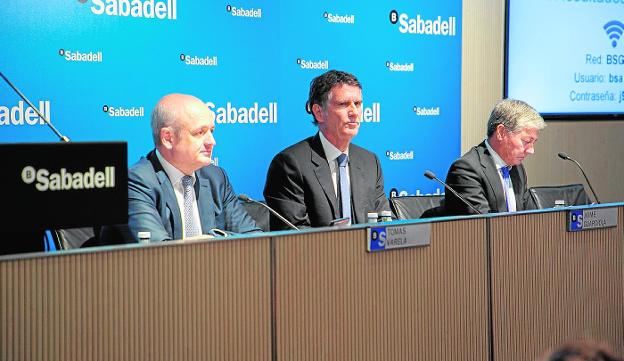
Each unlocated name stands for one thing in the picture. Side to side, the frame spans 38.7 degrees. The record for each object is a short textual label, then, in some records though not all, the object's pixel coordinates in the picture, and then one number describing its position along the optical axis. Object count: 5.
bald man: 3.29
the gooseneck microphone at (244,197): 3.21
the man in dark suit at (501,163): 4.34
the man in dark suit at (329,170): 3.90
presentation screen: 6.20
